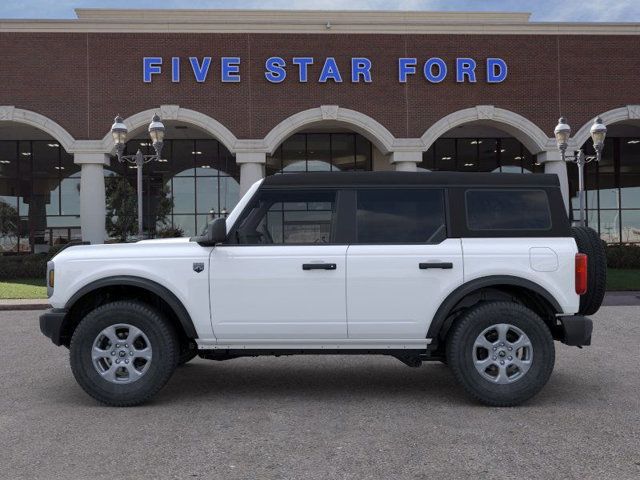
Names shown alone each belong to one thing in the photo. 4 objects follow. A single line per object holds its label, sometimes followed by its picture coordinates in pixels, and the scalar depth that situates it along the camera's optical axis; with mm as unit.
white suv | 5352
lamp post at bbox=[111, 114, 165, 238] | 15442
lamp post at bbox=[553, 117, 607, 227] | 16797
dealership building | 22281
